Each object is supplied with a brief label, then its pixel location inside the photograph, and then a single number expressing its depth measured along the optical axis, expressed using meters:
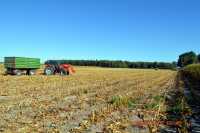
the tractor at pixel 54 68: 18.43
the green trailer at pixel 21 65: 16.40
